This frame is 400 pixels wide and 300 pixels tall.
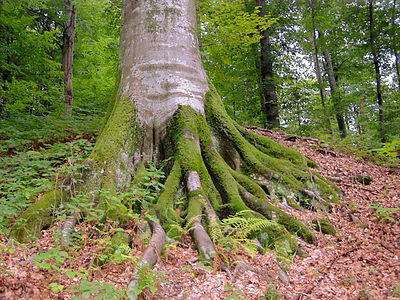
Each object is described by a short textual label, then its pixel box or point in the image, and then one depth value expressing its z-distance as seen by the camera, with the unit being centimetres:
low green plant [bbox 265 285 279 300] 247
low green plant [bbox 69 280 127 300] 192
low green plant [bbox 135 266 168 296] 225
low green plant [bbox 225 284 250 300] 229
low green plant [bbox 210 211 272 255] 317
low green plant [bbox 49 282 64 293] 192
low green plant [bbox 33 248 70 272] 207
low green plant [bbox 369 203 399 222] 402
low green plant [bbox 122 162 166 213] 355
